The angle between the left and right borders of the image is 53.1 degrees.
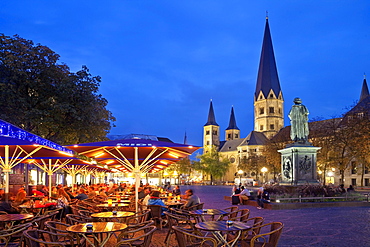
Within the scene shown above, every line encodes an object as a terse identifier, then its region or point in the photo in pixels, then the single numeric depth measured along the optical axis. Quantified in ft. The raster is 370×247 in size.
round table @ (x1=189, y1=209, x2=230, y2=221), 30.29
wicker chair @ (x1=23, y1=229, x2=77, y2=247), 17.50
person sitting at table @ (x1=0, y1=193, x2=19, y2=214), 32.35
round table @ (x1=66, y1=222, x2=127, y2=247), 19.94
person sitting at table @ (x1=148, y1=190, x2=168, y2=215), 37.63
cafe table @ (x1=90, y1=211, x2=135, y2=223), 28.07
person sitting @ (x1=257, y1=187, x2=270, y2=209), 65.82
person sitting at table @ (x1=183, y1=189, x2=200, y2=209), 39.04
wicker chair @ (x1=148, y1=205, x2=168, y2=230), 36.27
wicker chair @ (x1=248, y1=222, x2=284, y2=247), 20.94
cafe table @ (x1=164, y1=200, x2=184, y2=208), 40.81
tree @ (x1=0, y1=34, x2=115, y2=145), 78.54
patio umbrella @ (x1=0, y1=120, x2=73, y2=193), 22.64
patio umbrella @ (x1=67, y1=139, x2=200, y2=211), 33.06
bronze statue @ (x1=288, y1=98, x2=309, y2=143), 76.79
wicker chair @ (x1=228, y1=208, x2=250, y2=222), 27.71
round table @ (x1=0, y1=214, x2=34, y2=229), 25.98
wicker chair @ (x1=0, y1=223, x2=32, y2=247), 21.42
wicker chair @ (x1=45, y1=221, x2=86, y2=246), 21.29
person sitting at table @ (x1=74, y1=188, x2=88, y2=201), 50.13
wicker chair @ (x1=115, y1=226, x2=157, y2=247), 19.16
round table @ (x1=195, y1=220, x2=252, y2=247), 20.95
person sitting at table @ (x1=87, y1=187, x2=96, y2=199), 56.19
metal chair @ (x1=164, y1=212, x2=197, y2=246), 27.58
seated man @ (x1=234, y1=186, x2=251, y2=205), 75.15
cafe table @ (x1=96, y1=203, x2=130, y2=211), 37.77
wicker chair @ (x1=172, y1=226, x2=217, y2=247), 20.18
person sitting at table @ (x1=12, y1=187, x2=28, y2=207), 43.53
